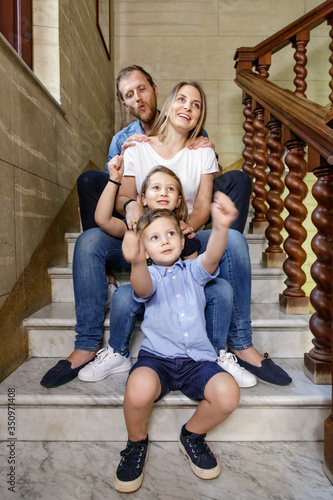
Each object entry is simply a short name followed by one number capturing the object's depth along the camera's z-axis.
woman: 1.12
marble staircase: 1.02
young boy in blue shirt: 0.89
